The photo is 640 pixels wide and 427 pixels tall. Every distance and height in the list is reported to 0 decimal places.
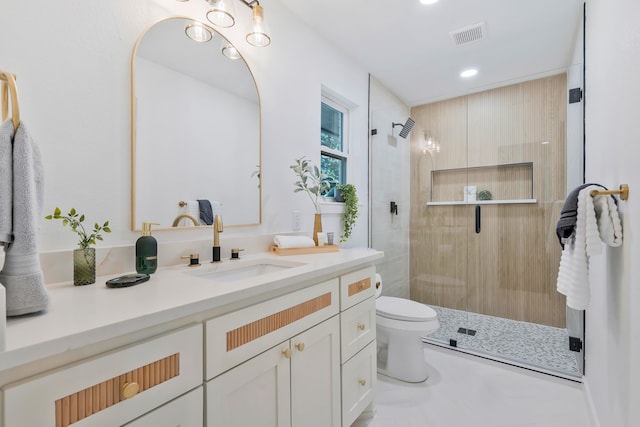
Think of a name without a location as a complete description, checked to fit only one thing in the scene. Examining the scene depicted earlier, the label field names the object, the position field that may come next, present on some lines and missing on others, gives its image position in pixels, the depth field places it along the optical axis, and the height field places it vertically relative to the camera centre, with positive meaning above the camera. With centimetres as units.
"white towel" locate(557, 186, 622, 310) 116 -10
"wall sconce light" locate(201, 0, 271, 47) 135 +93
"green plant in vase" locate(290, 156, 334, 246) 197 +20
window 239 +60
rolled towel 171 -17
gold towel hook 61 +25
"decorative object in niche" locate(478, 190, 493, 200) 307 +18
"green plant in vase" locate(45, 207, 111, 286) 97 -13
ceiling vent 213 +131
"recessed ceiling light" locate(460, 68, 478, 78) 277 +131
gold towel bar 105 +8
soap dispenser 111 -16
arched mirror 125 +40
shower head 334 +96
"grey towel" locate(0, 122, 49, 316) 63 -7
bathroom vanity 57 -35
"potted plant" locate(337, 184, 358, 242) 239 +6
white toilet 199 -85
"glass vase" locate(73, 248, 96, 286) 96 -18
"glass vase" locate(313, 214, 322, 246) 196 -8
